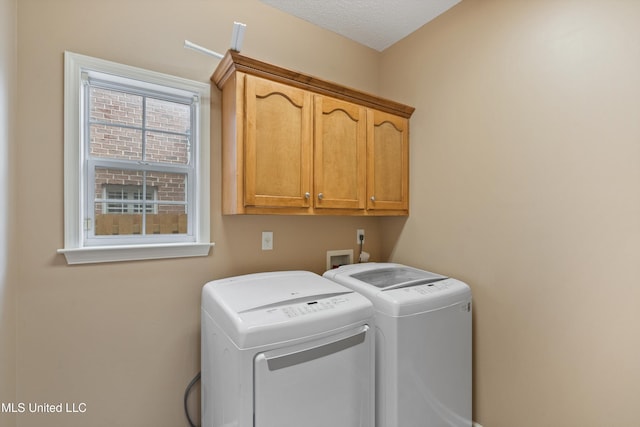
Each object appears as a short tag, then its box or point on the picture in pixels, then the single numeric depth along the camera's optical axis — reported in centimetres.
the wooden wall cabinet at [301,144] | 155
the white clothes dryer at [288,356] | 108
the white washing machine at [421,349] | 143
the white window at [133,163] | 142
